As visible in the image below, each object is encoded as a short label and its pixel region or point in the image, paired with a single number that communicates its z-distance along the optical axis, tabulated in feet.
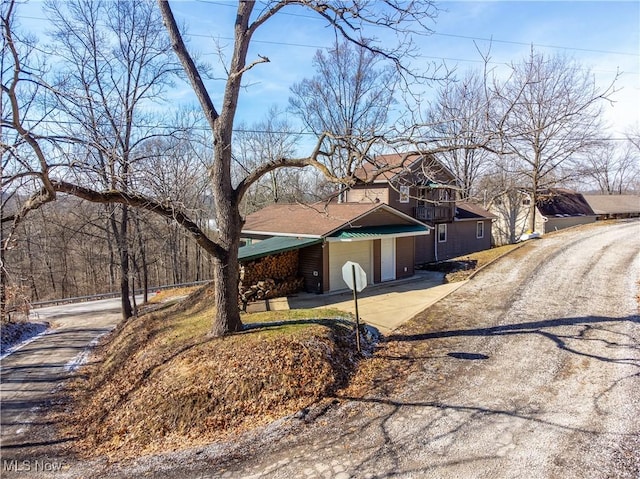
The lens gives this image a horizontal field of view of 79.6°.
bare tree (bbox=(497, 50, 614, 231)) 80.58
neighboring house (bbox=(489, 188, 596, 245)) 105.91
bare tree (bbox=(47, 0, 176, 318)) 19.17
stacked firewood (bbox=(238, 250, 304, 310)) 42.88
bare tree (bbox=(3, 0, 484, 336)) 23.76
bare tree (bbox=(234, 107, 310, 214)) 106.83
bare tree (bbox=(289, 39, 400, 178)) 88.49
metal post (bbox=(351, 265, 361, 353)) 26.09
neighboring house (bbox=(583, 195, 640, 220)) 134.82
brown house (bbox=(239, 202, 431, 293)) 46.03
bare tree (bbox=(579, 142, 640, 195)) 174.09
